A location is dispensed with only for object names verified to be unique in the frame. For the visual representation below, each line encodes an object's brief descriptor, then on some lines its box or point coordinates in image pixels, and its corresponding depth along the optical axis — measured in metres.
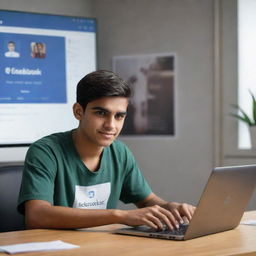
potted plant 3.51
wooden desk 1.89
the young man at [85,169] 2.22
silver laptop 2.03
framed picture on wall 3.81
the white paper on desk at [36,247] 1.88
